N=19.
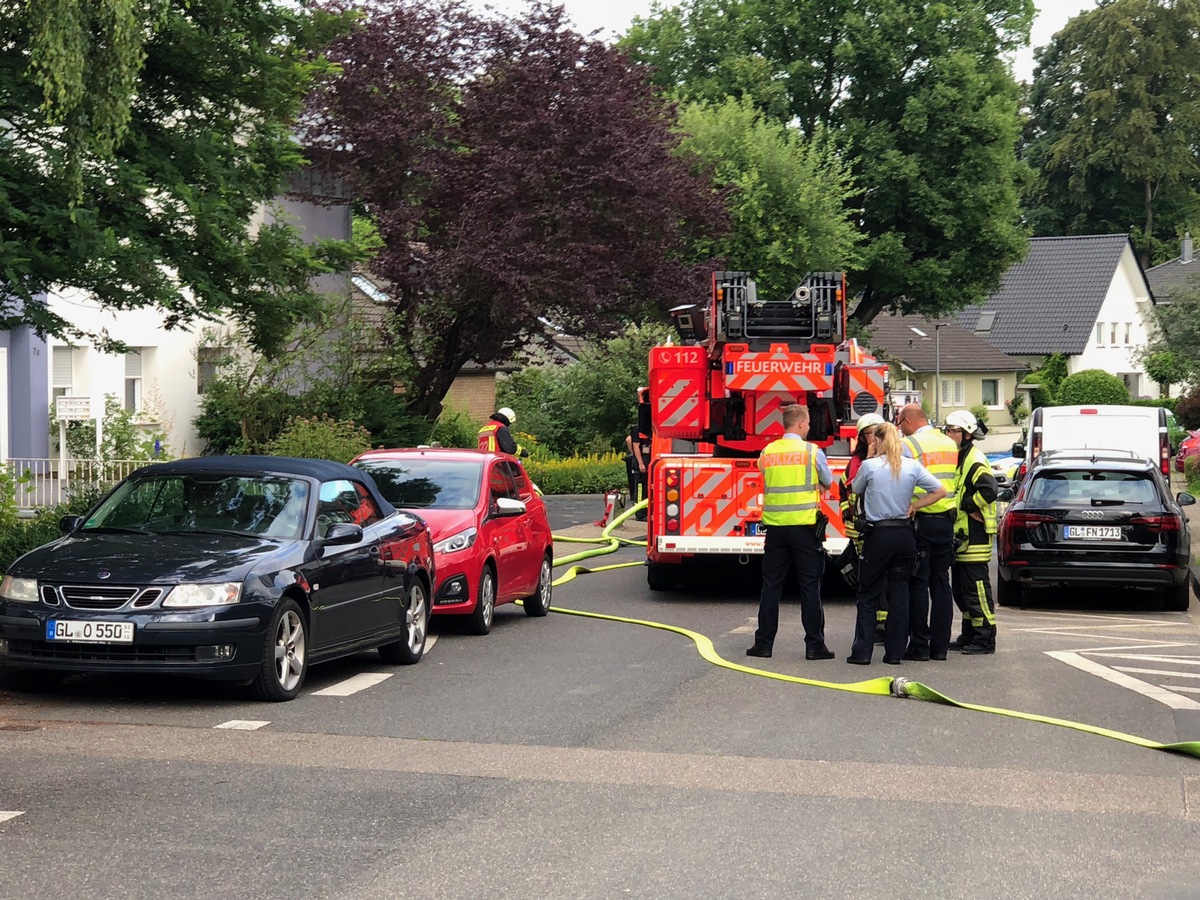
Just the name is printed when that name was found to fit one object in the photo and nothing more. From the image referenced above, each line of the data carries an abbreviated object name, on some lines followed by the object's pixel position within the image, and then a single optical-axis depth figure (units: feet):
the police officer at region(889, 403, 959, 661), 40.88
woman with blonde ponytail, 39.62
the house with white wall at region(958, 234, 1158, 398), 252.01
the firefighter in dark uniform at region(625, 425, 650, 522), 66.33
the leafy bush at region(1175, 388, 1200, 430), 158.92
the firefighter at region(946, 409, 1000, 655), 42.24
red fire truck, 55.42
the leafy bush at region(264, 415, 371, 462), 83.56
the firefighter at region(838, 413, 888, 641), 40.78
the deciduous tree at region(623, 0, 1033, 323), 150.92
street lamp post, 206.65
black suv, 55.06
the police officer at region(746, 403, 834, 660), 40.60
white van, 92.73
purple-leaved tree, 86.58
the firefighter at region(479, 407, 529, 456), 71.41
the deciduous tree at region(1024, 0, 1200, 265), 246.88
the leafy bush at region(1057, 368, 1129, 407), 216.74
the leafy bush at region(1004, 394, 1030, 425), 245.86
